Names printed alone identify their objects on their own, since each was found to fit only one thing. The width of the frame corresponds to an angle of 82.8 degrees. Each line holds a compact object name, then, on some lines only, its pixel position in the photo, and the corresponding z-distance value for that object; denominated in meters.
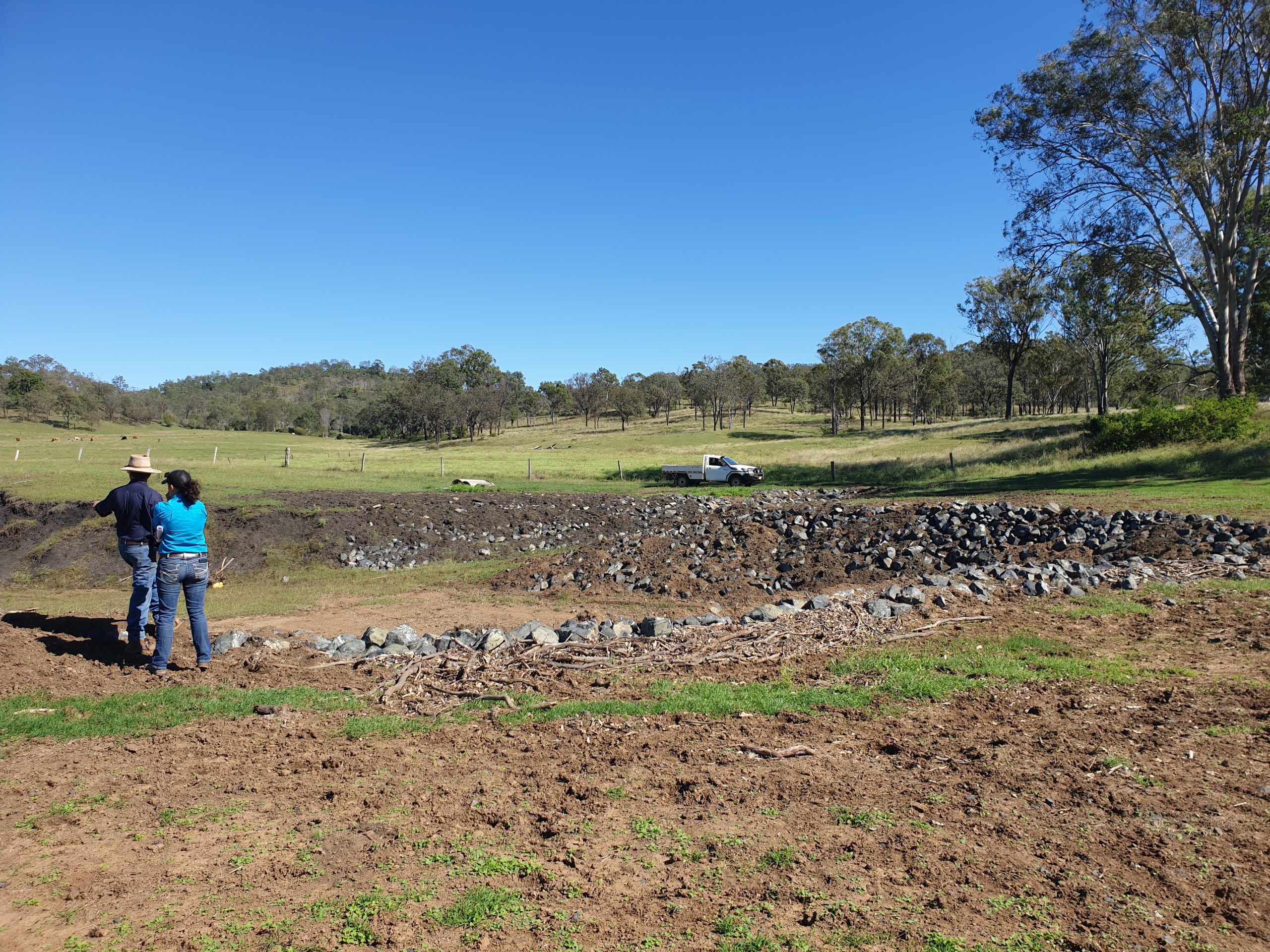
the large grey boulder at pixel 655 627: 9.16
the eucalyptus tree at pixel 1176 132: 27.20
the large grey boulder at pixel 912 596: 9.96
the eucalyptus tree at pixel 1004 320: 61.47
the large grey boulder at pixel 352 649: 8.94
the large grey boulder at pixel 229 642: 8.80
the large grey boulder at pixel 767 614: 9.64
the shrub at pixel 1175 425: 27.36
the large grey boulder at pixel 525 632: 9.05
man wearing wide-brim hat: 8.33
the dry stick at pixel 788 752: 5.62
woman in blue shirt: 7.84
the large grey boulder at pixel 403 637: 9.34
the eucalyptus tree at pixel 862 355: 71.12
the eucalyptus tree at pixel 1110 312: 31.70
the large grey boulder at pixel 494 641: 8.76
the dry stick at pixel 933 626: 8.76
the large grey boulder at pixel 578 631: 9.05
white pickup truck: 35.78
